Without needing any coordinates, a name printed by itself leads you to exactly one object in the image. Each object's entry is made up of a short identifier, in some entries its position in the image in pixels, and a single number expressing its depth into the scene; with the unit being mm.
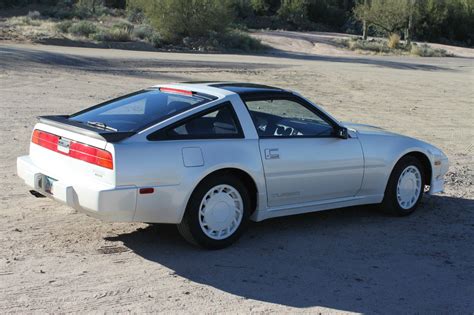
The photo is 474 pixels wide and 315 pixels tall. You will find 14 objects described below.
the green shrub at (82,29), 42844
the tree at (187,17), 46781
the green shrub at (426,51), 54844
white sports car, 5844
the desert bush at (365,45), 55875
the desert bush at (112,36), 41375
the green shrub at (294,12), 82212
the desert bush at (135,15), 57125
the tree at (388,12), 70875
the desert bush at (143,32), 44719
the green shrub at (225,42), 44922
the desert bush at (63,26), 43688
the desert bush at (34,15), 56709
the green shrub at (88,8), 60244
